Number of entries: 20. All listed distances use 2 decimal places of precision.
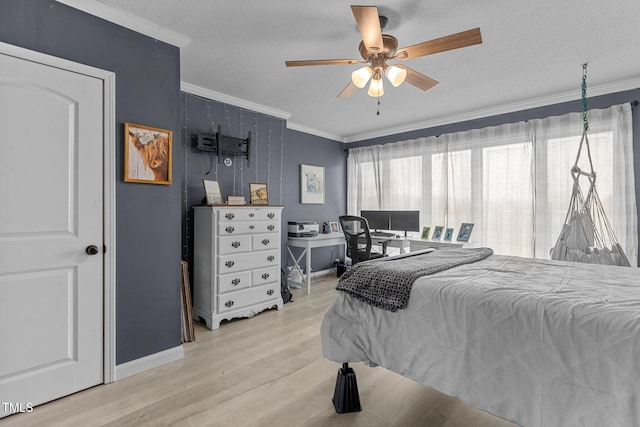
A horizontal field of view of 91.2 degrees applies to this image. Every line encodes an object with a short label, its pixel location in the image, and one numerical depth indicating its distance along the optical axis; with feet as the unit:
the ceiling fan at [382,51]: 5.69
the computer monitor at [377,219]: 16.34
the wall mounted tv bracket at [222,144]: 11.62
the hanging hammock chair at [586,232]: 9.29
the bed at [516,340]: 3.49
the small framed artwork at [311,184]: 16.21
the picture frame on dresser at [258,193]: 12.85
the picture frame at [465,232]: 13.43
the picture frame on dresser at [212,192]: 11.26
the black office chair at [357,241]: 13.80
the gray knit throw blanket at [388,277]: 5.16
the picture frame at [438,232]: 14.47
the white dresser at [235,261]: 10.13
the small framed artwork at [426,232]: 14.85
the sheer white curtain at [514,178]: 10.52
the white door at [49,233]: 5.75
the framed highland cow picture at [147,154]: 7.18
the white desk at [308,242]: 13.88
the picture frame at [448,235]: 14.10
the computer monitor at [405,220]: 15.28
